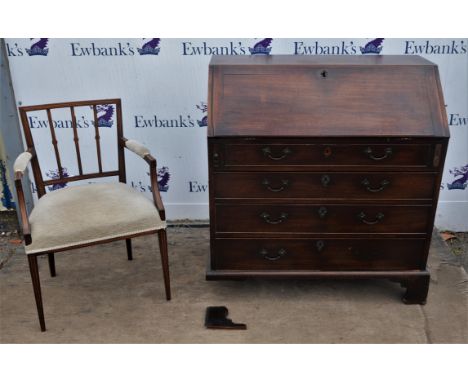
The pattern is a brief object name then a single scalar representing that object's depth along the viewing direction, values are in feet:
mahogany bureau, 8.59
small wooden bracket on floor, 9.27
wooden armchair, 8.59
